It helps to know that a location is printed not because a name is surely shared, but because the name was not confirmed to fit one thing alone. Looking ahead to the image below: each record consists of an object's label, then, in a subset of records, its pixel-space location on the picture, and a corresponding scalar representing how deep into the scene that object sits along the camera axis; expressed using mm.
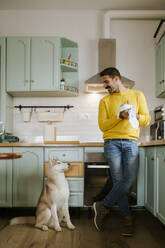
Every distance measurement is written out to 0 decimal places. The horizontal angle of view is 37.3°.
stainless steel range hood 3289
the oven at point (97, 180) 2674
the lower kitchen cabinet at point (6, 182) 2764
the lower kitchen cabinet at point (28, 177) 2748
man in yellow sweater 2145
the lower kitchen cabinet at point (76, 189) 2709
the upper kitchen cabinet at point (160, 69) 3146
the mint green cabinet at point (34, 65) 3186
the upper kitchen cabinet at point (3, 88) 3195
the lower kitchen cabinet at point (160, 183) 2109
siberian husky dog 2266
